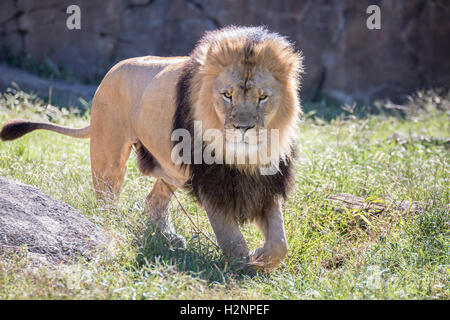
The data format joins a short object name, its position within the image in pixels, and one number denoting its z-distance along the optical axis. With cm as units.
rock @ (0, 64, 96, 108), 1786
